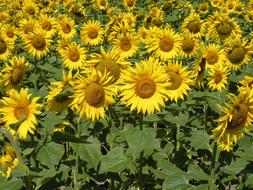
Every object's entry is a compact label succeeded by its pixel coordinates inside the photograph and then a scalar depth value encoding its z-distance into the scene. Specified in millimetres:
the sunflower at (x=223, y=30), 6980
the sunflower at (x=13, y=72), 4602
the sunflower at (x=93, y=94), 3623
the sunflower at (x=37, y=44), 7039
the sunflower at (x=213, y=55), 6371
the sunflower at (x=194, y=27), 7672
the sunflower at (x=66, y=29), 8867
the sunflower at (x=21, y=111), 3664
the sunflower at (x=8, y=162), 3603
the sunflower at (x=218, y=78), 5934
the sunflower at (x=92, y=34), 8375
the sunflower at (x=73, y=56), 7273
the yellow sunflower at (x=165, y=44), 6203
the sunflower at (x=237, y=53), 5977
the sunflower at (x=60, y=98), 3770
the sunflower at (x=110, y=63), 3971
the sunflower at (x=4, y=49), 7037
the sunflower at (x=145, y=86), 3703
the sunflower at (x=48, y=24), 8570
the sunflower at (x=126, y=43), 6738
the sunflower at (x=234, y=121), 3469
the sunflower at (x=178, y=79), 4820
